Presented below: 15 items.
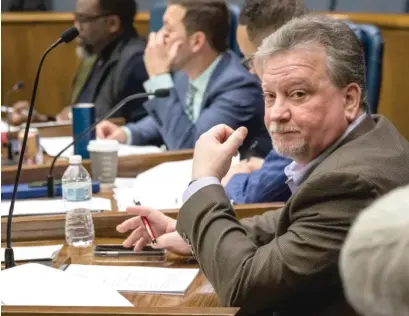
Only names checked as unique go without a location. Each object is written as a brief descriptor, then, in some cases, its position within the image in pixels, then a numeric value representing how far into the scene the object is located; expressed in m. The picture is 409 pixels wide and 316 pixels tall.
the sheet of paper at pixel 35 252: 3.62
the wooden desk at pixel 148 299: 2.53
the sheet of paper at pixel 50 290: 2.94
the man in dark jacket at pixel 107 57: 7.58
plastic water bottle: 3.89
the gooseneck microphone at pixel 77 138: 4.66
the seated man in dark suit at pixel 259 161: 4.19
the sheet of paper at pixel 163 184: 4.41
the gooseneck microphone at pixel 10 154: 5.71
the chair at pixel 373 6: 8.50
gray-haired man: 2.82
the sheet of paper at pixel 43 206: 4.25
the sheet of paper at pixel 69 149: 5.81
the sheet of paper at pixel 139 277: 3.26
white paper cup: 5.02
